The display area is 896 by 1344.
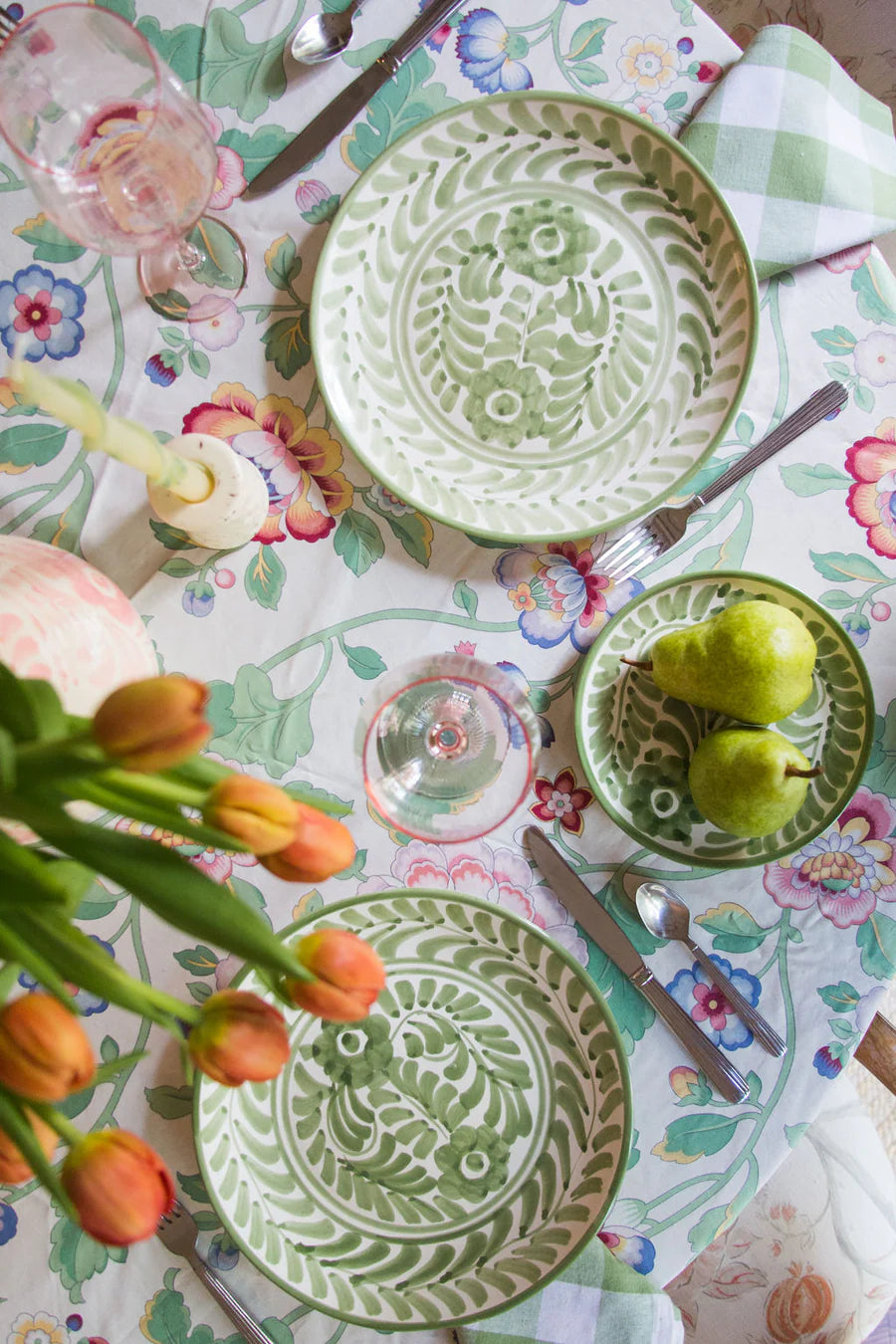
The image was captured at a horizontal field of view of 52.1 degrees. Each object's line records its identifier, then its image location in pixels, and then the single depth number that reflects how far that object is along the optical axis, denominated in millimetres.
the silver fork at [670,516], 750
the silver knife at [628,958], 721
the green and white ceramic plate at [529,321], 729
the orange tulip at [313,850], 374
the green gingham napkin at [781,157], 736
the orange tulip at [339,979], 383
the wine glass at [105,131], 596
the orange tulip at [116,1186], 346
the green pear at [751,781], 655
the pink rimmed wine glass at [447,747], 693
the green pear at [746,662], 657
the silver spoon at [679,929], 727
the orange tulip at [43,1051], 336
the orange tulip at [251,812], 353
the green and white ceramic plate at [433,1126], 698
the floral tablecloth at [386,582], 728
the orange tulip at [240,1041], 385
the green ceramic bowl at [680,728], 712
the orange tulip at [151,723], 322
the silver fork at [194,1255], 709
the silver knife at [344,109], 752
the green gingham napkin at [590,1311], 702
